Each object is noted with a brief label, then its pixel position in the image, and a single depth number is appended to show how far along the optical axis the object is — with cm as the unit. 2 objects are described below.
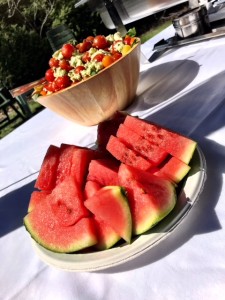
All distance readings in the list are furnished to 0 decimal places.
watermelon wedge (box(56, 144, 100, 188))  72
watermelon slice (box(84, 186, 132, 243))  57
